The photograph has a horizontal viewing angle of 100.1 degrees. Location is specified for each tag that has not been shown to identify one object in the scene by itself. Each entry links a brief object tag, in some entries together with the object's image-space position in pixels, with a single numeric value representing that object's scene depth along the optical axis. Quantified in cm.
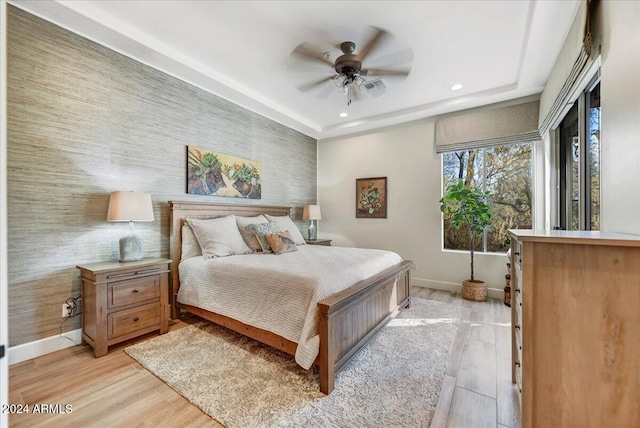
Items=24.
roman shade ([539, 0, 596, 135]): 175
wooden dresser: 108
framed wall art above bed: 332
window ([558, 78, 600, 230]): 209
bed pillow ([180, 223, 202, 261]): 305
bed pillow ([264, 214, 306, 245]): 399
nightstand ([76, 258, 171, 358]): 219
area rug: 157
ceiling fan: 228
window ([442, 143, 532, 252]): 376
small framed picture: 472
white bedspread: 189
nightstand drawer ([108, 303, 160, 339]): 227
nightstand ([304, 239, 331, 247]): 460
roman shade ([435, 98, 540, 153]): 352
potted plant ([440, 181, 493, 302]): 355
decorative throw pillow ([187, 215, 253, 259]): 299
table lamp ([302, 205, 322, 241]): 486
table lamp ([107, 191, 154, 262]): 238
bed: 178
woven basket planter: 361
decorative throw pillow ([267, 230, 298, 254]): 314
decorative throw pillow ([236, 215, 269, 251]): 337
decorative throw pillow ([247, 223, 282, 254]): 323
